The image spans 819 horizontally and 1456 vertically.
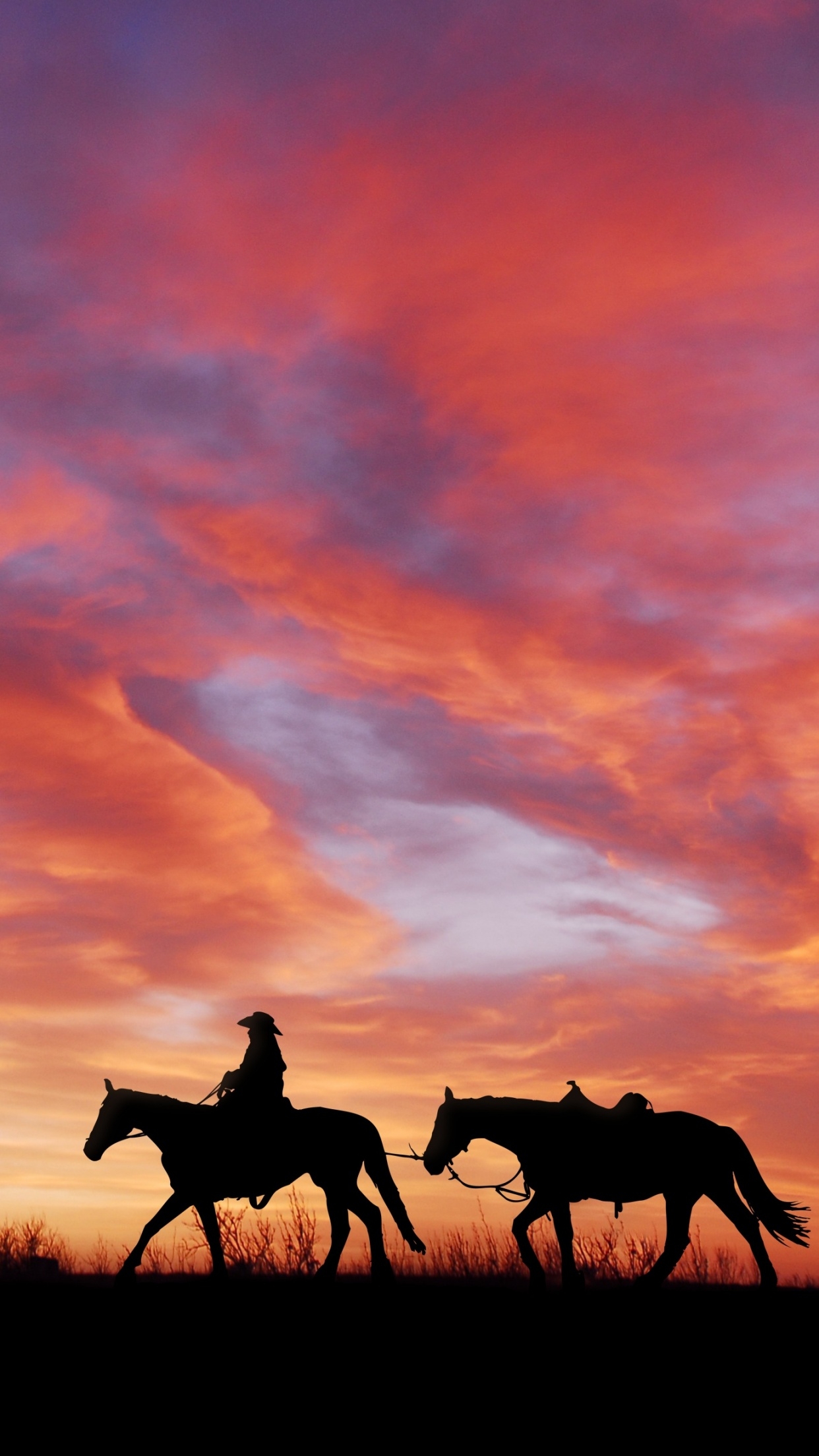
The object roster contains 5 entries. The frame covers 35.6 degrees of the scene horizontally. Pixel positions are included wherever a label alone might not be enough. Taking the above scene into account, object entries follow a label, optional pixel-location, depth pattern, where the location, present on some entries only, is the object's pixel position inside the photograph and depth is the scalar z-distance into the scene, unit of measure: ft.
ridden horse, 47.44
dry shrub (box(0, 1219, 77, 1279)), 68.85
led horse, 47.14
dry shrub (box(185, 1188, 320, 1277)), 64.44
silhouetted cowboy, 48.42
